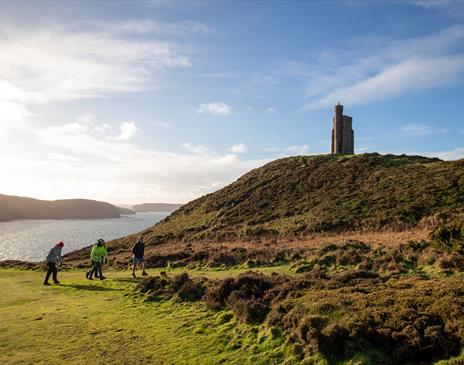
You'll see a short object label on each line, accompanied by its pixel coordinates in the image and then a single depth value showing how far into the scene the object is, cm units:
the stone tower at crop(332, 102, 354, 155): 7744
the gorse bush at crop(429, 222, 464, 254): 1598
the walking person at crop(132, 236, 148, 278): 2038
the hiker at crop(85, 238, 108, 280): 2000
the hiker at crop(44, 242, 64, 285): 1909
